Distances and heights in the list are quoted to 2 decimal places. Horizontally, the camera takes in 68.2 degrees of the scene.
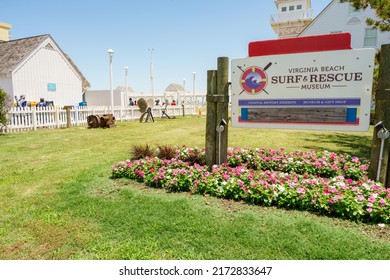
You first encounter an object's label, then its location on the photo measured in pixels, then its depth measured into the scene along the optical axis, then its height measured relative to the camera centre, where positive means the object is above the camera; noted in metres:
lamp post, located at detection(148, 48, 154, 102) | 26.41 +2.74
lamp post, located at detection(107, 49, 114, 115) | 18.56 +3.44
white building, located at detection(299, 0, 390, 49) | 24.21 +7.24
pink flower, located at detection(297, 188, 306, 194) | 4.13 -1.20
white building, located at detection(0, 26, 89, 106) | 22.19 +2.90
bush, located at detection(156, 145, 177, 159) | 6.57 -1.07
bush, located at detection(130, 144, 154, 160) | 6.81 -1.10
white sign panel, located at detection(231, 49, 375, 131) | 4.74 +0.29
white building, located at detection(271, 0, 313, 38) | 35.91 +11.13
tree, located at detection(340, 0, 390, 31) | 8.63 +3.03
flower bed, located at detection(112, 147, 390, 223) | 3.83 -1.22
